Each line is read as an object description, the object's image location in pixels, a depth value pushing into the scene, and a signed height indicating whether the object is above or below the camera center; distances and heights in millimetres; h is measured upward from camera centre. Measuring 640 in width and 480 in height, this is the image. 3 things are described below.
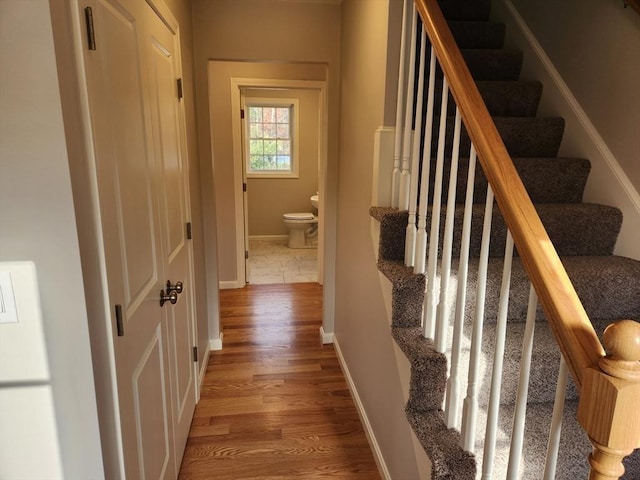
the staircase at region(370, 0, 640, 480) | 1243 -480
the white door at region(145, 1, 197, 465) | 1644 -256
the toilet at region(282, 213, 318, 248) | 5703 -1083
